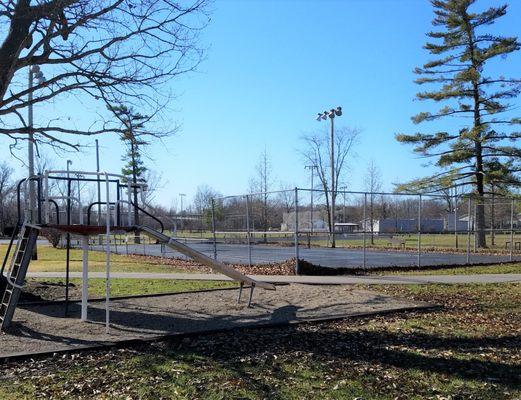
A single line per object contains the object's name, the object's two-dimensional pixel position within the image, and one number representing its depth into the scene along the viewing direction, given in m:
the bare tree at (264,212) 28.34
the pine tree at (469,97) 33.00
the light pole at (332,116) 38.80
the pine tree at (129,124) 11.40
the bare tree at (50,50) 9.53
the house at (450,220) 34.00
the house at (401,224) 29.88
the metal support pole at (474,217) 28.67
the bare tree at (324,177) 50.62
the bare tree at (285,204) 28.44
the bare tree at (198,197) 62.74
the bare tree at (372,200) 24.09
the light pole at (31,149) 9.11
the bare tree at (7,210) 43.62
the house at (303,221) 27.67
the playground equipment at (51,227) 8.44
